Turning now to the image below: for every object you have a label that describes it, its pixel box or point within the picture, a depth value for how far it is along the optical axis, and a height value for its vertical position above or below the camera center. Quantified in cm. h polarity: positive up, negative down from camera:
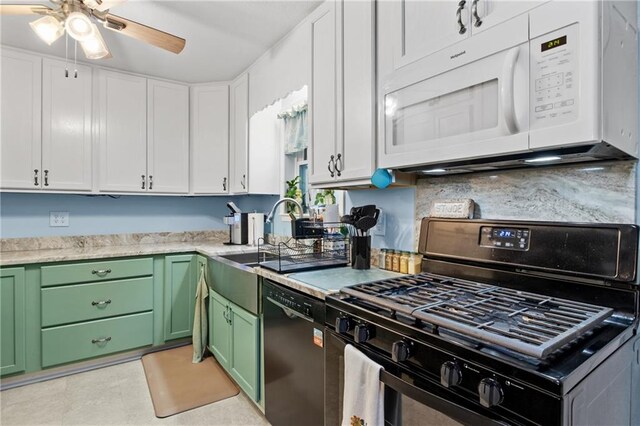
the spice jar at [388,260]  174 -26
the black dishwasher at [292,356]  140 -68
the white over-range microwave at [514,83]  88 +40
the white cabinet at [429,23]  106 +69
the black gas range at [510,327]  71 -31
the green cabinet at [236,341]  190 -85
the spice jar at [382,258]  180 -26
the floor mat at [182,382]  213 -123
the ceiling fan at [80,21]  158 +96
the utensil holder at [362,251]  179 -22
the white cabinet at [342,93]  158 +61
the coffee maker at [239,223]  311 -12
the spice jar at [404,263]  164 -26
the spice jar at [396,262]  170 -26
